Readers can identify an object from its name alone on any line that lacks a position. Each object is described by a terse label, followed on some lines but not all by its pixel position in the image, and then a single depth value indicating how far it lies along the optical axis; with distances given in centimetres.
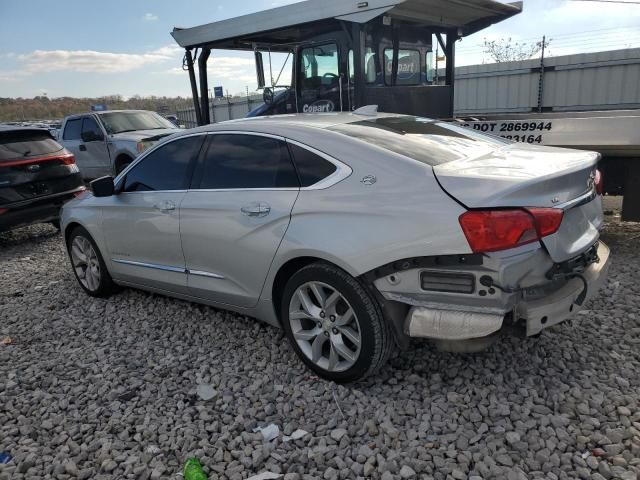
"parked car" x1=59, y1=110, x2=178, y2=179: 1020
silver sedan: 259
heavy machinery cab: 609
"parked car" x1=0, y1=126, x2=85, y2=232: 690
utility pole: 1176
